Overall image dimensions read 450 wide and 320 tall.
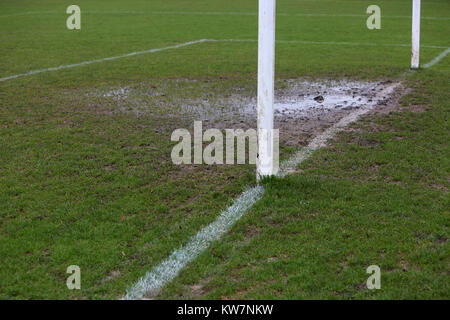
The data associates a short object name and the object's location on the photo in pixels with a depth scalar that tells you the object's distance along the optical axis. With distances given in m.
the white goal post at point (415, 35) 10.42
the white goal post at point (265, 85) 5.00
